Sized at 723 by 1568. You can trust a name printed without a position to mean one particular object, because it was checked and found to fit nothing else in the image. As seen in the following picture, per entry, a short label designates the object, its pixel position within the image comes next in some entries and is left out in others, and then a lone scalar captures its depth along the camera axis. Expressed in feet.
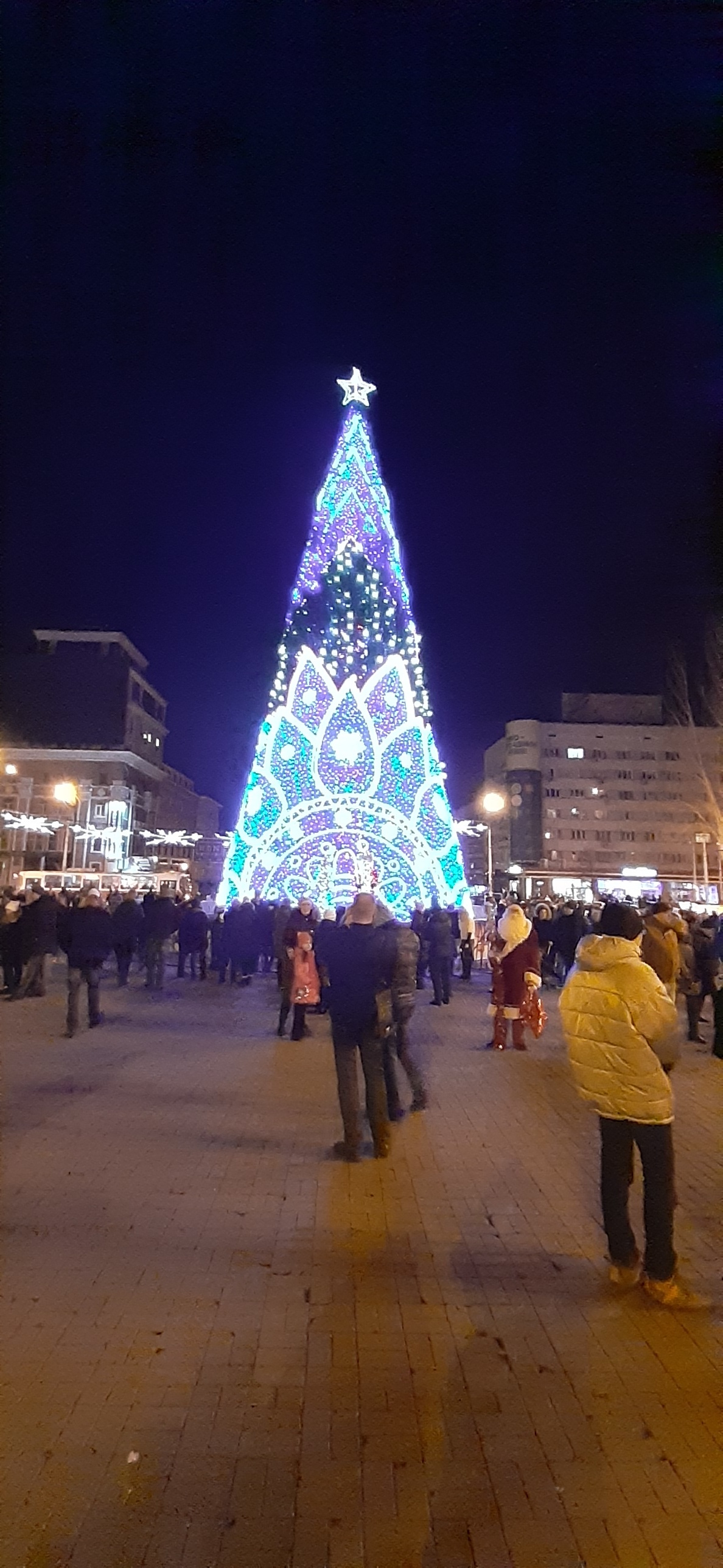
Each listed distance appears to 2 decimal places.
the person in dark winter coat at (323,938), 19.77
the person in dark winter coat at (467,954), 56.21
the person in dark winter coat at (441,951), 43.45
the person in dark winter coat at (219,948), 52.70
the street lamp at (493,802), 95.96
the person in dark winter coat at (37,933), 40.40
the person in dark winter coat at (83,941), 32.45
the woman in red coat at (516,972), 30.25
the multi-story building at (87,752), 225.56
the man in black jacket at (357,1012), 19.35
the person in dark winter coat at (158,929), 48.19
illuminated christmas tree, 65.00
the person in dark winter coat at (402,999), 20.33
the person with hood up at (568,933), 47.26
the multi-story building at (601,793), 281.54
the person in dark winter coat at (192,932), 54.39
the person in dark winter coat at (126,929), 48.44
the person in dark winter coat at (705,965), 35.91
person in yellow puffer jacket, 13.28
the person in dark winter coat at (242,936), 48.60
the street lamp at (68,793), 102.47
